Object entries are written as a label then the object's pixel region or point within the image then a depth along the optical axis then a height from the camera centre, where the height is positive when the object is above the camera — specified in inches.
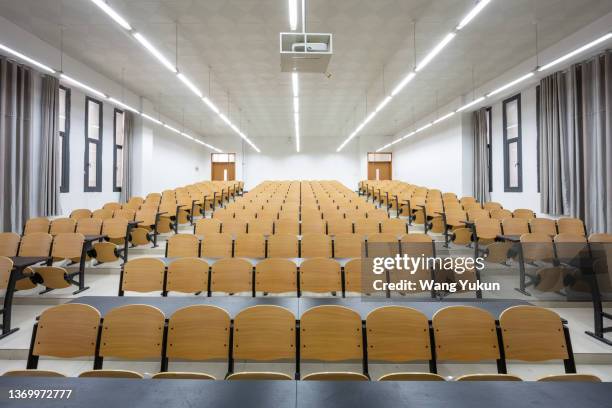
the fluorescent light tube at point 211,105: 303.6 +111.3
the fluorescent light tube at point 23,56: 174.8 +93.5
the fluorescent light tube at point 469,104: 273.7 +99.2
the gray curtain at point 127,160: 395.5 +66.3
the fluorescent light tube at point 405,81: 229.2 +101.8
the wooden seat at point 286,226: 208.2 -10.3
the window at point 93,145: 335.6 +75.2
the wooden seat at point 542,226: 204.5 -11.2
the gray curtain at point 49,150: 259.3 +53.7
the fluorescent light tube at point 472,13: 143.6 +95.5
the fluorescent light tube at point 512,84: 217.7 +95.9
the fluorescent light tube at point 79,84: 216.7 +96.7
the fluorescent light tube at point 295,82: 308.2 +132.8
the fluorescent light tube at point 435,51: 175.6 +99.0
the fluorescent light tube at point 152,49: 176.4 +100.7
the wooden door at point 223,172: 730.2 +93.8
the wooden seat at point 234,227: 207.0 -10.6
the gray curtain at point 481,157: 386.0 +65.9
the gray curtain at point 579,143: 220.2 +52.4
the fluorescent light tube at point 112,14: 142.8 +96.8
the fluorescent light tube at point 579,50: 166.2 +90.6
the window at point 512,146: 334.3 +71.5
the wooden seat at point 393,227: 210.4 -11.5
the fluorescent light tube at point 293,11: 155.9 +104.4
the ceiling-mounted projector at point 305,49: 170.9 +89.8
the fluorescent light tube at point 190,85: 230.5 +103.8
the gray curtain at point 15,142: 223.3 +52.6
